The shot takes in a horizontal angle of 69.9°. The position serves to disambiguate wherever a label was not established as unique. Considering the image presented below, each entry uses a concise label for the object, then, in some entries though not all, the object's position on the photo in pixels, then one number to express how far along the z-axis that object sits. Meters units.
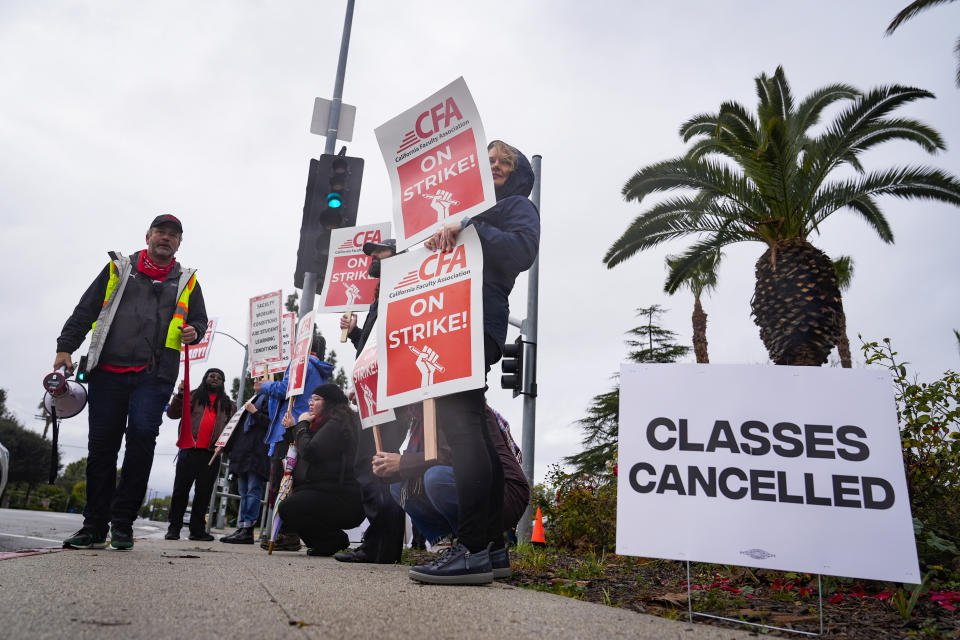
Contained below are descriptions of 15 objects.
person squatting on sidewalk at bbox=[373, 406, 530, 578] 3.53
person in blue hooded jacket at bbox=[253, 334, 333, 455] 6.12
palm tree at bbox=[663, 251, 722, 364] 13.17
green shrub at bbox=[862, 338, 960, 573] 3.34
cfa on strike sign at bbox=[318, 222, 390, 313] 6.11
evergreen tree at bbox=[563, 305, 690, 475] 27.28
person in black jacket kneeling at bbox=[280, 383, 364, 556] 5.10
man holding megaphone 4.09
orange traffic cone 8.75
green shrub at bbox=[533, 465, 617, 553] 6.59
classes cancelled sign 2.42
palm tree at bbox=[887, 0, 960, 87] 10.43
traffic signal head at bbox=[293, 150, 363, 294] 6.79
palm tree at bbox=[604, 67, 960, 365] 10.26
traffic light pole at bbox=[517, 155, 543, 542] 9.04
